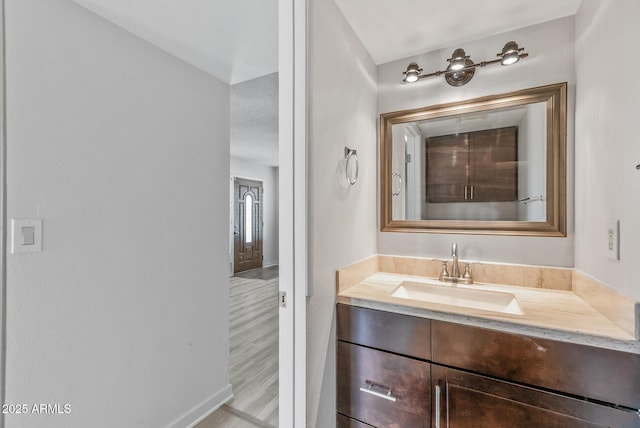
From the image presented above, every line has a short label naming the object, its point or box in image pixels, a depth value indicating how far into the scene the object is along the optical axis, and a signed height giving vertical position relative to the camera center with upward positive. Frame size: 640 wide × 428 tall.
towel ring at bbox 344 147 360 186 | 1.42 +0.28
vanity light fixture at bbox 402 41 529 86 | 1.43 +0.79
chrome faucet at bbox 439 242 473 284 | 1.52 -0.34
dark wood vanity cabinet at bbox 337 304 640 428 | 0.89 -0.60
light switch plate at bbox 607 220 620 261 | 0.97 -0.10
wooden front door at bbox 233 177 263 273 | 5.86 -0.25
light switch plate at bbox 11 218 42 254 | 1.10 -0.08
